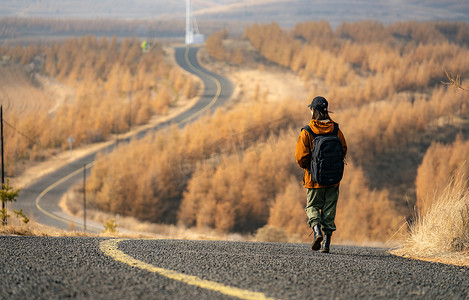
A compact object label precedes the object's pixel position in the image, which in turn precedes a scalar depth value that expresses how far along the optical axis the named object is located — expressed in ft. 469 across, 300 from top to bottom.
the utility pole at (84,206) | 221.40
